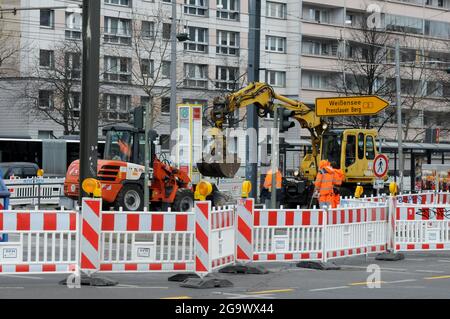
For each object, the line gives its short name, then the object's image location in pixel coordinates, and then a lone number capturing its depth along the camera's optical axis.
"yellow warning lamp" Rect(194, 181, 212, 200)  13.73
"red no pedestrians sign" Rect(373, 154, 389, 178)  27.34
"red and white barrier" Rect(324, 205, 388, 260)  17.56
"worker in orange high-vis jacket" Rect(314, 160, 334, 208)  25.03
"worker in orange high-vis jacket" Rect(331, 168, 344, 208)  25.23
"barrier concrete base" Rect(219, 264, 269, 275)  16.06
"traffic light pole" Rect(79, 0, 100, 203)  16.22
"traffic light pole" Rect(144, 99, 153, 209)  23.80
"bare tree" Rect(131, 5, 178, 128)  57.53
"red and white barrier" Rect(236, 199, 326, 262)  15.92
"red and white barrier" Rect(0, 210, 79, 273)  13.82
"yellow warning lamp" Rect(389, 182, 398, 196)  19.91
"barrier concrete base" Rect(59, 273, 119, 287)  13.91
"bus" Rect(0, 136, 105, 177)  50.12
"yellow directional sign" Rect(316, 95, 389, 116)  25.27
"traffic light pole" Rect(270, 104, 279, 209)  20.92
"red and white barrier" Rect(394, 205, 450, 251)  19.92
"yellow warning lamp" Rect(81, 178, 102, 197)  13.77
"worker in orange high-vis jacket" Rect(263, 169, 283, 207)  29.98
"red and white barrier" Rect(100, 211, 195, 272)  14.06
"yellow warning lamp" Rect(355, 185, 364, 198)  23.92
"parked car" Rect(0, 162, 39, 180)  42.97
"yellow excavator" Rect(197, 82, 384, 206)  29.77
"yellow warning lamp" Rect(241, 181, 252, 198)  15.55
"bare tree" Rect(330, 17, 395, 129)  56.50
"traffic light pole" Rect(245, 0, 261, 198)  29.27
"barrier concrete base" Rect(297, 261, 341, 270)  17.19
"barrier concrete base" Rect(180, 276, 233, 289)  13.77
